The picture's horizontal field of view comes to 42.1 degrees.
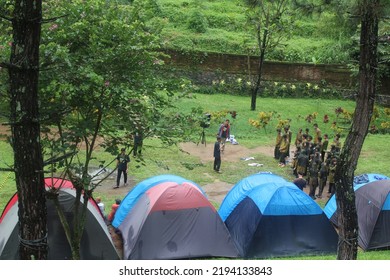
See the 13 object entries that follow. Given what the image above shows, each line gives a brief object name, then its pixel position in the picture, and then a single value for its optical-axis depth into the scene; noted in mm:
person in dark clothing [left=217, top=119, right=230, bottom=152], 16484
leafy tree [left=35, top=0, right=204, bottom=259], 6617
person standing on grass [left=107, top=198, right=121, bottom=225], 11141
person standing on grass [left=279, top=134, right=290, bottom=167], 15688
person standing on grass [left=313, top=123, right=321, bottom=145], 16377
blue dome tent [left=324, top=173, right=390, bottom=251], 10898
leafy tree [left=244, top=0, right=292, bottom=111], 21308
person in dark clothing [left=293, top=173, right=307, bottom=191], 12336
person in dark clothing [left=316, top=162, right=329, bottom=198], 13184
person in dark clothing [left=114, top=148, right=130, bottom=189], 13008
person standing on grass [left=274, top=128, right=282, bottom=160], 16228
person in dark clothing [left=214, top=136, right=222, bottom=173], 14734
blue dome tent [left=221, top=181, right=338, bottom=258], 10281
